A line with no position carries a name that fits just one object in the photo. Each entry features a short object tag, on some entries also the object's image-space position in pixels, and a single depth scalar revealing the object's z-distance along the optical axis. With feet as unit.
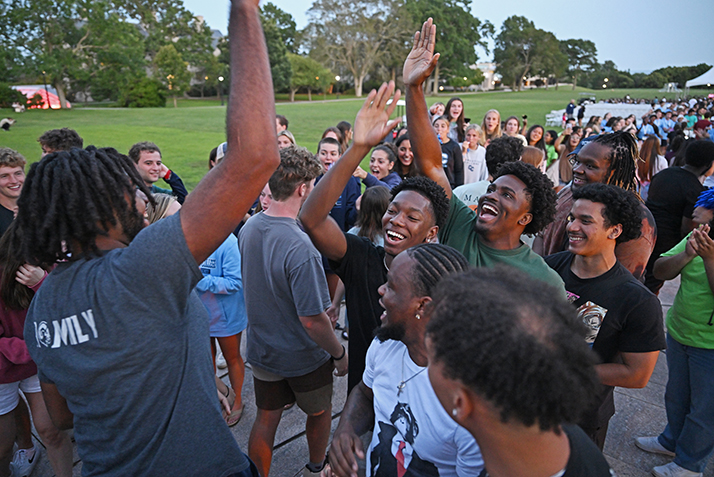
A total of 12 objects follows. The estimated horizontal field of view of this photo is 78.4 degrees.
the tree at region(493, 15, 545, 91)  306.90
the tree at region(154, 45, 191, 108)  167.32
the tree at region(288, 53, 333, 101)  202.80
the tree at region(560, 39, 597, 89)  375.66
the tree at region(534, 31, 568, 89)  303.89
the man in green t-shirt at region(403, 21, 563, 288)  8.91
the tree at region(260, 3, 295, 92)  186.70
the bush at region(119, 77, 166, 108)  152.25
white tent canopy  116.37
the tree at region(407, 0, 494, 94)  231.50
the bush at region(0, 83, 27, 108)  118.21
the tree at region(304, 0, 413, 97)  228.43
